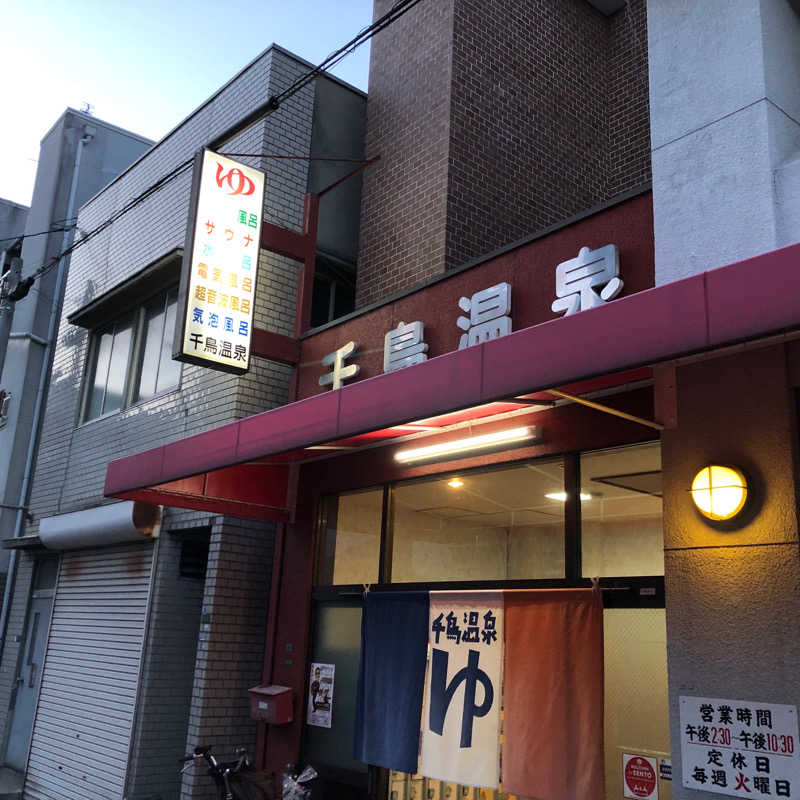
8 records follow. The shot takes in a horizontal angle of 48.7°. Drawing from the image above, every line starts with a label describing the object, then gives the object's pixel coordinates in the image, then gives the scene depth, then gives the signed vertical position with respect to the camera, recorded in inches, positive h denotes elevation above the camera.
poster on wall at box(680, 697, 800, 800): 201.9 -17.5
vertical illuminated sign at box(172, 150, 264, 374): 371.2 +158.2
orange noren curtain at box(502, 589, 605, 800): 252.5 -10.5
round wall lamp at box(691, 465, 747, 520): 220.2 +43.1
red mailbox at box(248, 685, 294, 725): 360.2 -23.6
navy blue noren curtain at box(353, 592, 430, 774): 304.7 -9.4
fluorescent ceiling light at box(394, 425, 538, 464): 302.7 +73.6
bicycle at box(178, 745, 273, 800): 344.2 -51.3
